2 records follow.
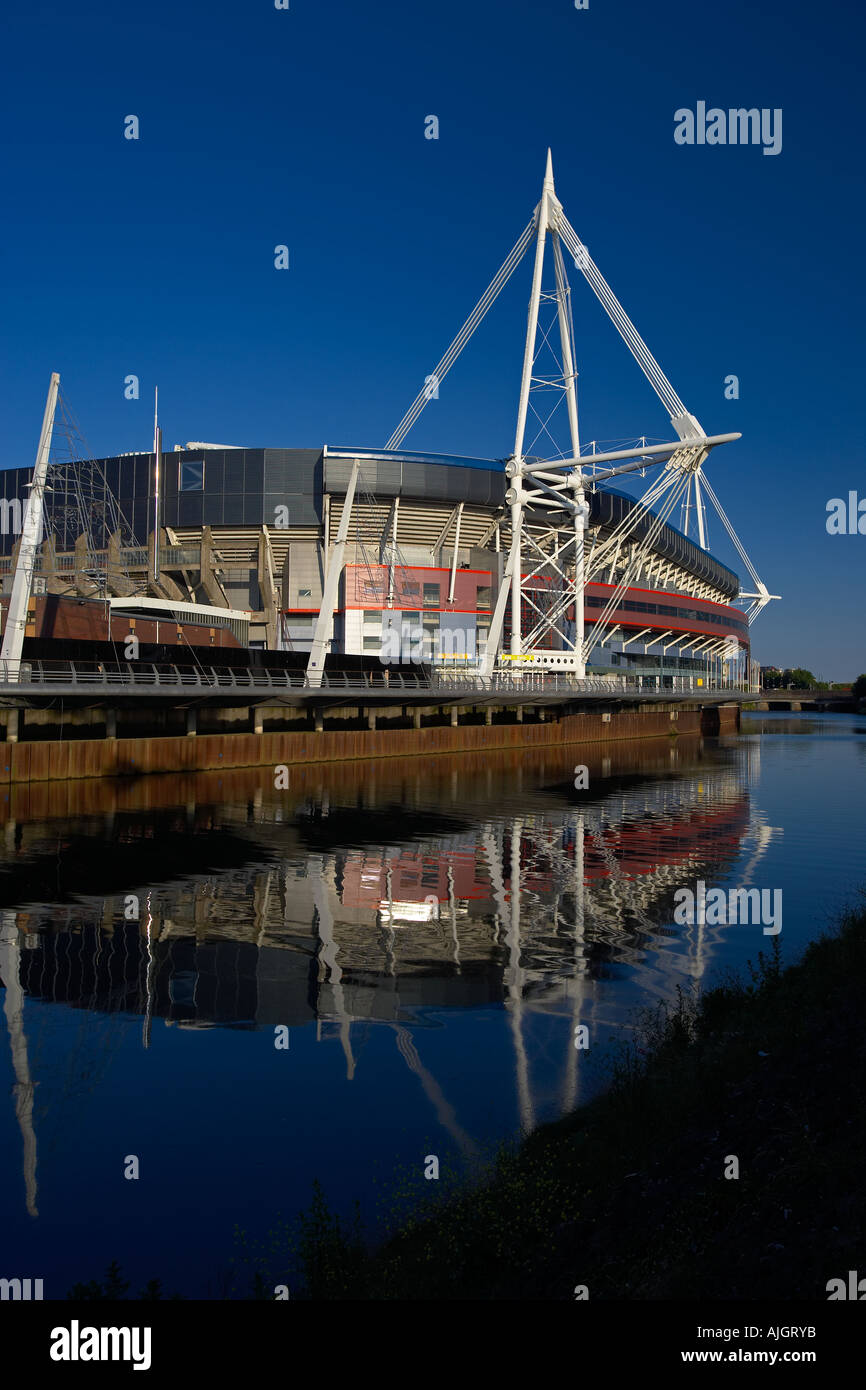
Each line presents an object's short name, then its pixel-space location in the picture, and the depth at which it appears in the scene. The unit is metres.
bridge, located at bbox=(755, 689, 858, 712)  161.75
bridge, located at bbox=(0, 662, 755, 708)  35.62
